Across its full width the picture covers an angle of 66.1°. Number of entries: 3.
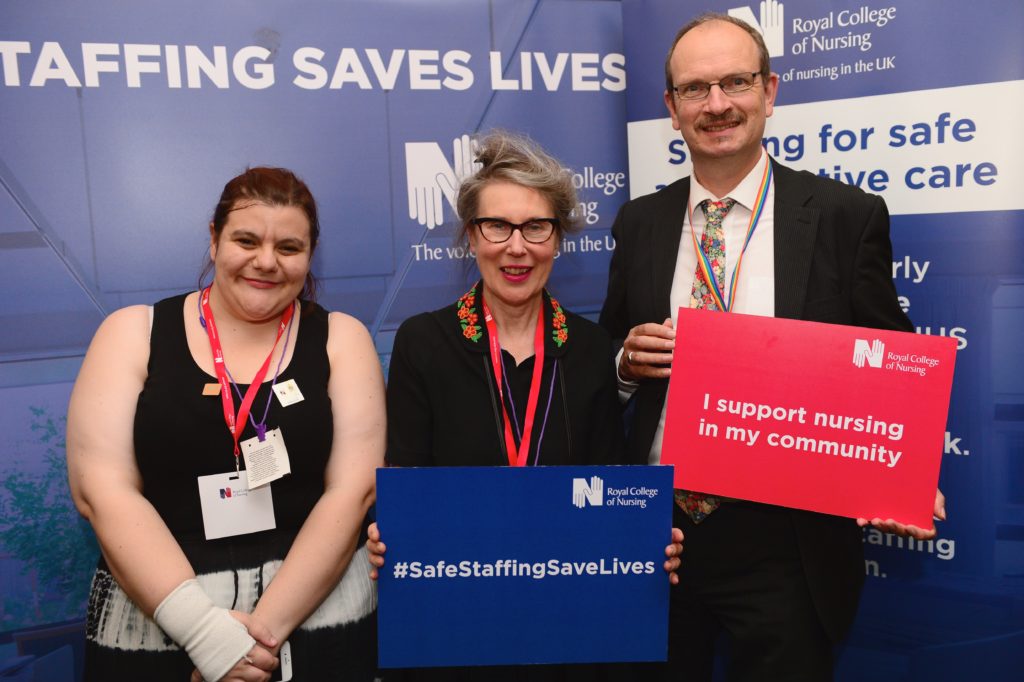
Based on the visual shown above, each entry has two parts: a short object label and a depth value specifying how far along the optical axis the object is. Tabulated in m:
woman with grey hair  2.03
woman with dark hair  1.92
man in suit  2.04
